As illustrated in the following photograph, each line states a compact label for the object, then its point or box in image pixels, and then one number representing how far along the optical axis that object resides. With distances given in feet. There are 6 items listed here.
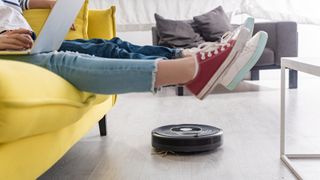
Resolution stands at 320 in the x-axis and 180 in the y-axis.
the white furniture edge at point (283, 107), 4.00
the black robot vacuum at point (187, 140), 5.47
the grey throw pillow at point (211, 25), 12.80
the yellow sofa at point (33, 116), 2.45
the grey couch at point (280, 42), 12.36
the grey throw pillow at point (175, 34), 12.09
